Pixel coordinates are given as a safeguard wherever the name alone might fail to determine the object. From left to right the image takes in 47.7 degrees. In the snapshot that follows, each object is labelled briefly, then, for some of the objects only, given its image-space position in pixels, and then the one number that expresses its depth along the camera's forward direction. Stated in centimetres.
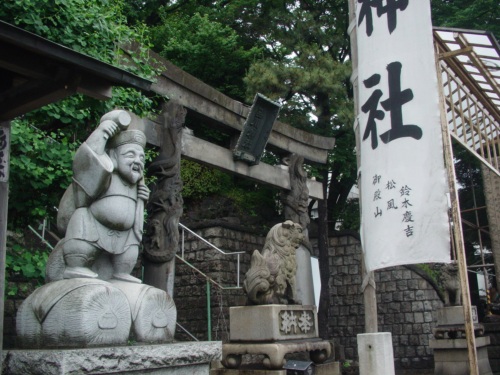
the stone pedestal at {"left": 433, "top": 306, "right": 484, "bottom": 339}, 1182
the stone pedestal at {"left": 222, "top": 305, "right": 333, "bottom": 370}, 841
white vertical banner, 511
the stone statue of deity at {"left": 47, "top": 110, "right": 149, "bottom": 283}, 437
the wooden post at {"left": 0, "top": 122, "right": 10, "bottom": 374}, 472
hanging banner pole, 502
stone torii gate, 884
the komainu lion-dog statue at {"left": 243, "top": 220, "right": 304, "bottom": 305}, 883
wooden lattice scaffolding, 675
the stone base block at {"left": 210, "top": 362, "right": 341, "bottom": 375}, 835
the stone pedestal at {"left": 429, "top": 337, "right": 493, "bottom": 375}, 1170
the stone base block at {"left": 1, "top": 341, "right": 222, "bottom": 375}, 362
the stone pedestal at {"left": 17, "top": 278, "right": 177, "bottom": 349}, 388
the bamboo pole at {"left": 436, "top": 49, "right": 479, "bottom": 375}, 553
